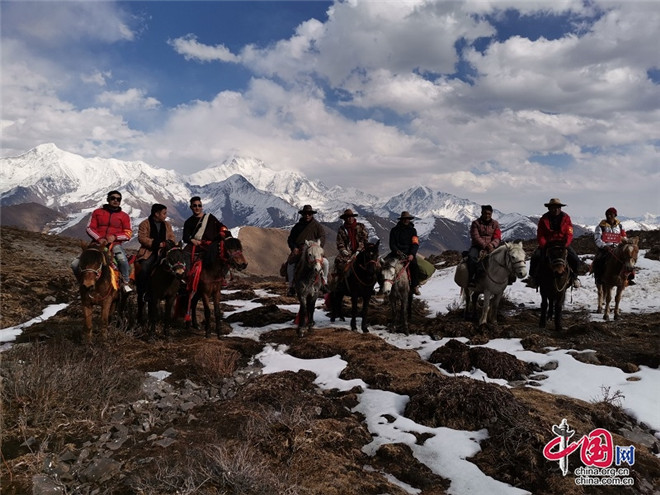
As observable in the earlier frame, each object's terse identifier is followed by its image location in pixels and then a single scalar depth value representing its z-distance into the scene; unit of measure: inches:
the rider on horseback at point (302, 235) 467.8
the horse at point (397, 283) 464.1
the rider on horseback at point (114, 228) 380.5
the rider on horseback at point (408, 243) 503.8
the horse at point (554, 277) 450.0
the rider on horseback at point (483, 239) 501.7
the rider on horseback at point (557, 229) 463.2
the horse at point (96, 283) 331.3
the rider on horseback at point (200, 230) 426.3
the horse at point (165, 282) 383.9
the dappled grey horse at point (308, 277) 438.3
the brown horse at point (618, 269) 496.1
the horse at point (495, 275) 446.5
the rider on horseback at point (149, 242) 406.6
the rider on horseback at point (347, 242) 499.2
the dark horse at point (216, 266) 418.0
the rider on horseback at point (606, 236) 542.4
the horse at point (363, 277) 464.4
